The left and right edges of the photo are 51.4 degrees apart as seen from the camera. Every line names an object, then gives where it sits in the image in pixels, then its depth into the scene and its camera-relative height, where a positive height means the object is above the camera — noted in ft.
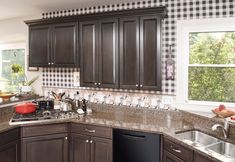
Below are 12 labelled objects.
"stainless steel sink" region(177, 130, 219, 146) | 8.44 -2.01
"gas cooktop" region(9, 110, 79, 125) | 10.10 -1.59
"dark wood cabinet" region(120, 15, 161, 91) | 9.87 +1.17
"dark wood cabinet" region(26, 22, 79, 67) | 11.55 +1.75
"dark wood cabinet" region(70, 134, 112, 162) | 9.68 -2.81
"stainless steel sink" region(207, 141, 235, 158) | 7.61 -2.15
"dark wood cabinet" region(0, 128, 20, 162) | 9.02 -2.52
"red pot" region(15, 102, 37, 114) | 10.93 -1.25
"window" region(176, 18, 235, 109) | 9.69 +0.80
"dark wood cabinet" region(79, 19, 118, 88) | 10.67 +1.25
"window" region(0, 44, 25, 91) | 14.99 +0.92
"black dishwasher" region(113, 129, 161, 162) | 8.92 -2.49
